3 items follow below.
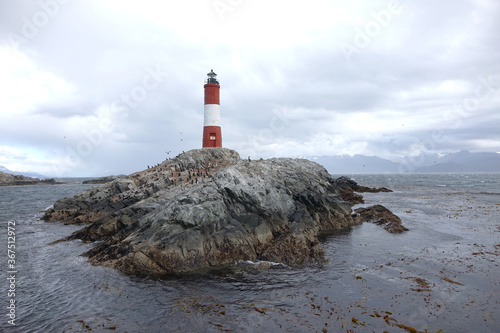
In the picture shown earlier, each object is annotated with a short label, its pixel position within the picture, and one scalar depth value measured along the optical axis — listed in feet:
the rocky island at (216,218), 58.95
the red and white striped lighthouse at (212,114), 162.40
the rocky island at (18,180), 351.67
